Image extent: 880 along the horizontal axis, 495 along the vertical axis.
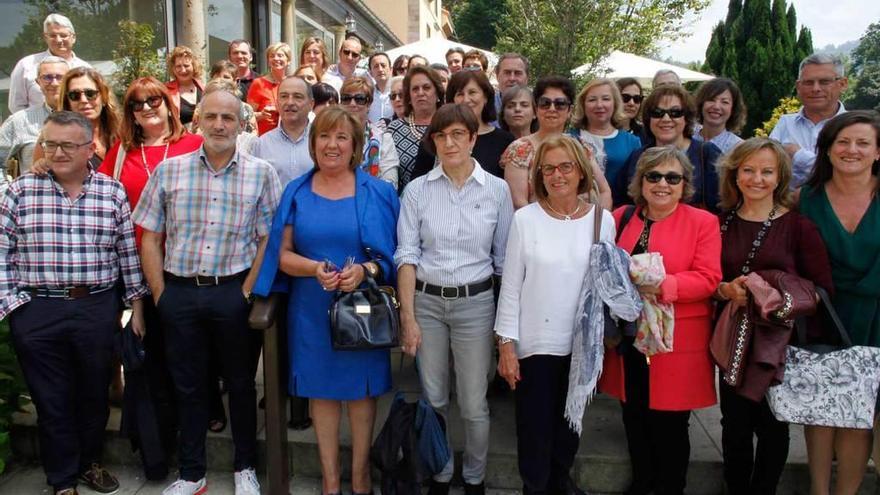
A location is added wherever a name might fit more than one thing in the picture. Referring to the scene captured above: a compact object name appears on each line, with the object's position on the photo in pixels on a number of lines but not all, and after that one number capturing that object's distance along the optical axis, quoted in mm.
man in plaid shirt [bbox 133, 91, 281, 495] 3371
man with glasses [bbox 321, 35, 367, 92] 7051
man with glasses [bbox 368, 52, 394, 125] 6570
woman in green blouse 3168
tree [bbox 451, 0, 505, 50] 43281
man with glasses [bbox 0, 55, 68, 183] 4348
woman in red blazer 3182
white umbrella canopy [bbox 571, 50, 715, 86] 11453
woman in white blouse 3117
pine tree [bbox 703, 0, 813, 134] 15953
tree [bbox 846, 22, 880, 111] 43906
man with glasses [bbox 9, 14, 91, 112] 5129
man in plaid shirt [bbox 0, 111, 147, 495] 3277
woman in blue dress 3270
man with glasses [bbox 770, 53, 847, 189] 4281
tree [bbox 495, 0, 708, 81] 13117
